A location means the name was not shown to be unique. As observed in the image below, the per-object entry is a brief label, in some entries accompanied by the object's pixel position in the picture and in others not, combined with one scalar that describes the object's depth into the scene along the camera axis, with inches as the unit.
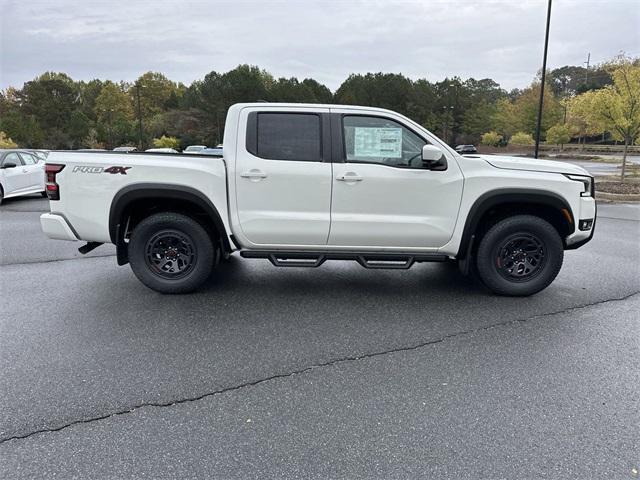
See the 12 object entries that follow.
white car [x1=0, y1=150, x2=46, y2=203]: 478.0
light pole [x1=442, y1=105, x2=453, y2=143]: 2245.3
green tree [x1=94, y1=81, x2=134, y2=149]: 2588.6
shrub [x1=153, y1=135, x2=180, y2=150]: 1965.1
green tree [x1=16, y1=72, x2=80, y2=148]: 2647.6
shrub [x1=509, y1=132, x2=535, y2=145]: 1822.1
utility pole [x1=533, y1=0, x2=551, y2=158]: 781.9
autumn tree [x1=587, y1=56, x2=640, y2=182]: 594.5
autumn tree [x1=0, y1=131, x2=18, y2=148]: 1423.7
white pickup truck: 180.5
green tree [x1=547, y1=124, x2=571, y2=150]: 1697.8
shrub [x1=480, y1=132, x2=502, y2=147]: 1984.5
